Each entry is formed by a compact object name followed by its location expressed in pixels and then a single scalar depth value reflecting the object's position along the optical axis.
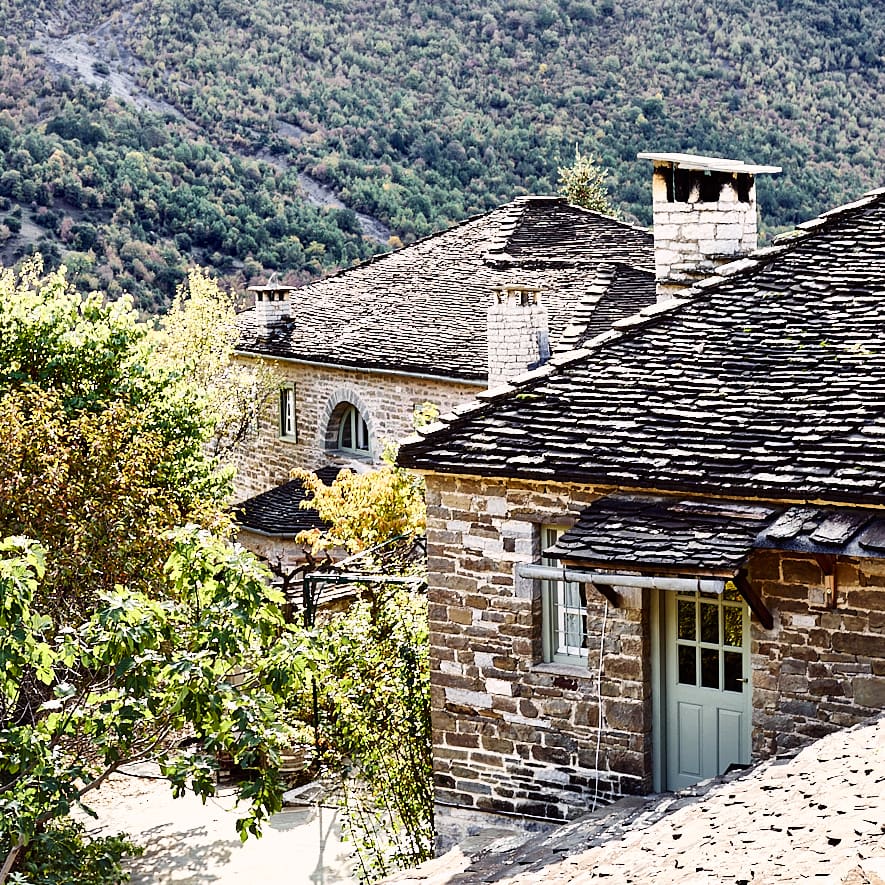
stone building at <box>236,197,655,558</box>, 25.11
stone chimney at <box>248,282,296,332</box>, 30.77
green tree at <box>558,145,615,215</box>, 41.66
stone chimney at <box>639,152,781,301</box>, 15.05
